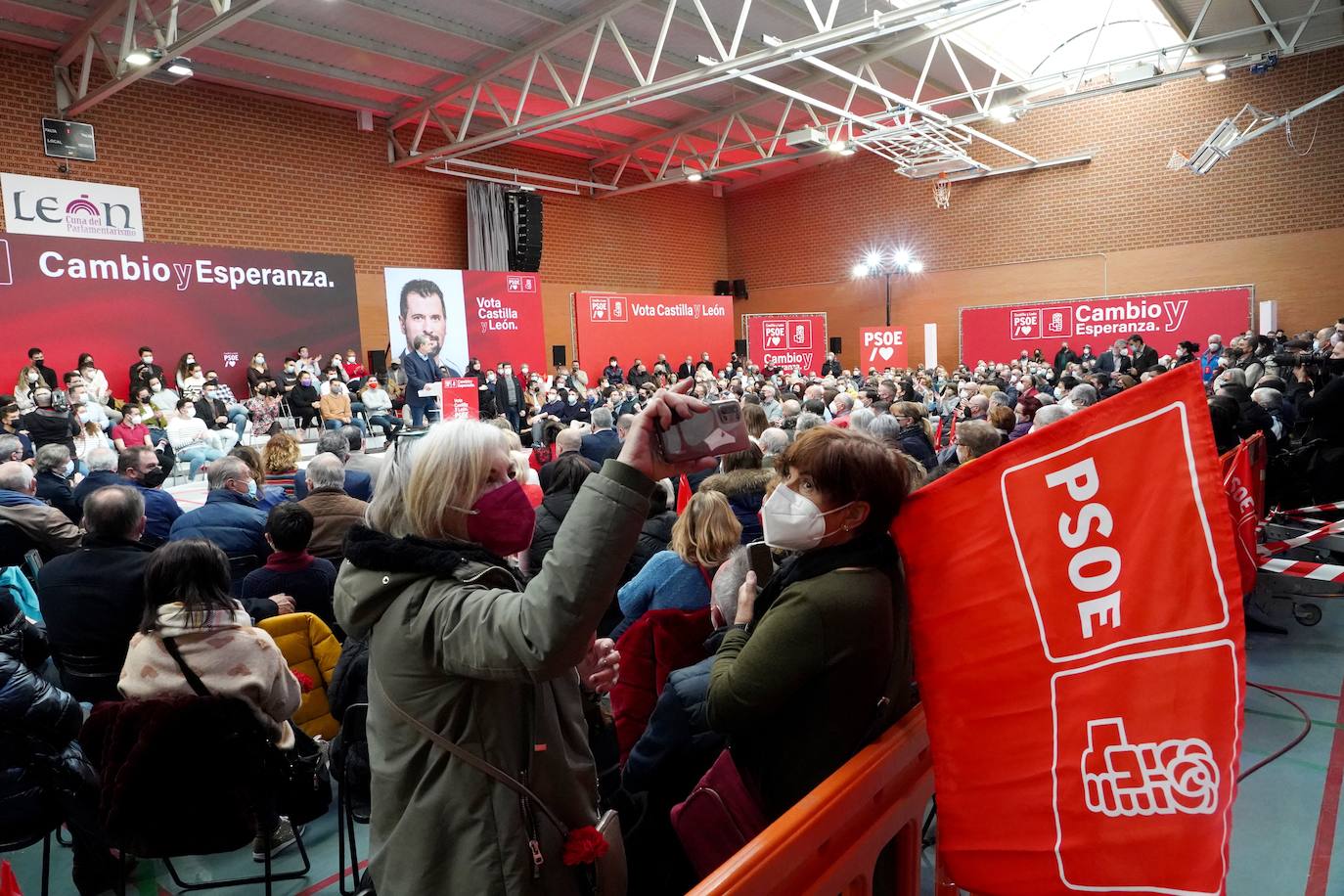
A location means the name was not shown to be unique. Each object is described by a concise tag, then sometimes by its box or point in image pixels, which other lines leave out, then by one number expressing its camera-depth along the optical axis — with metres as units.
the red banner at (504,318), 15.18
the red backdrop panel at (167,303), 10.84
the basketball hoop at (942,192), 18.55
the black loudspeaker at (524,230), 16.59
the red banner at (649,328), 17.19
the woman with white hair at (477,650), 0.98
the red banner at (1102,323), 15.89
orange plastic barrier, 1.02
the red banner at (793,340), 18.41
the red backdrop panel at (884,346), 16.06
